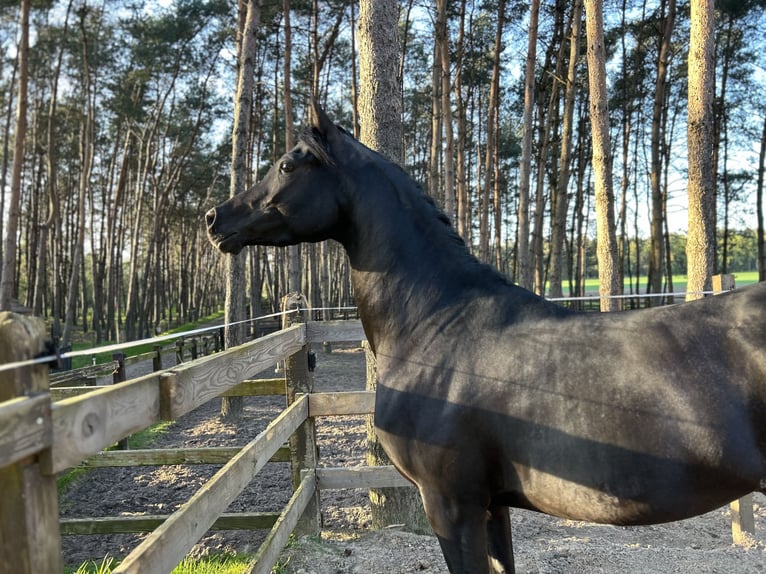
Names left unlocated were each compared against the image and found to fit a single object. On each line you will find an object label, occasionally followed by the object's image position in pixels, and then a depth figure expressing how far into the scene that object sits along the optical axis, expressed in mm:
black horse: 1888
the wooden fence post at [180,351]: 12676
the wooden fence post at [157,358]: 10566
